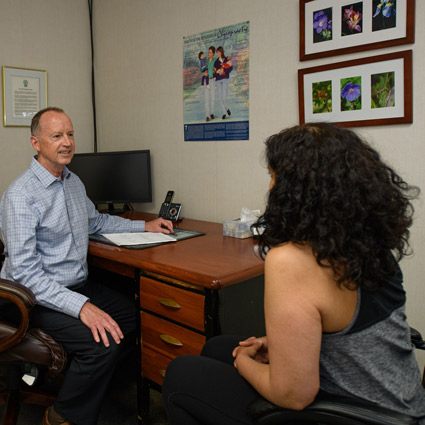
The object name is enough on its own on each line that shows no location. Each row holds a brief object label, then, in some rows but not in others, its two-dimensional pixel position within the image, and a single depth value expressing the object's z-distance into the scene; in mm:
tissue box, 2039
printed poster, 2301
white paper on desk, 1925
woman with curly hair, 898
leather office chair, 1523
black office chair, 872
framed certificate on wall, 2811
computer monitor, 2709
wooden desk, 1477
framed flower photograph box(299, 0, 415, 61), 1723
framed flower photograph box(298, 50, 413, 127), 1757
